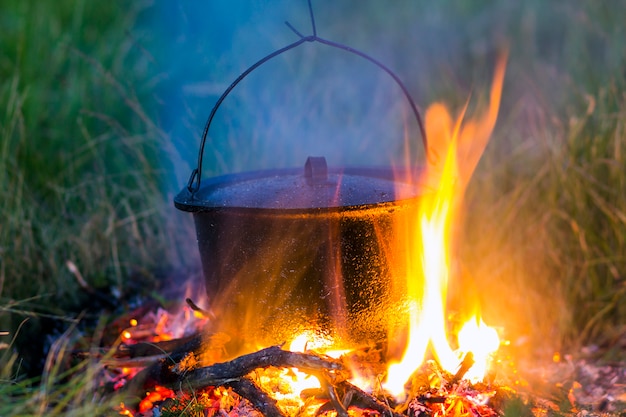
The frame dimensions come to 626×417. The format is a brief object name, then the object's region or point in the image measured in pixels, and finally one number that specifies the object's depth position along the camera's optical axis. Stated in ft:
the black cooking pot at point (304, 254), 6.86
